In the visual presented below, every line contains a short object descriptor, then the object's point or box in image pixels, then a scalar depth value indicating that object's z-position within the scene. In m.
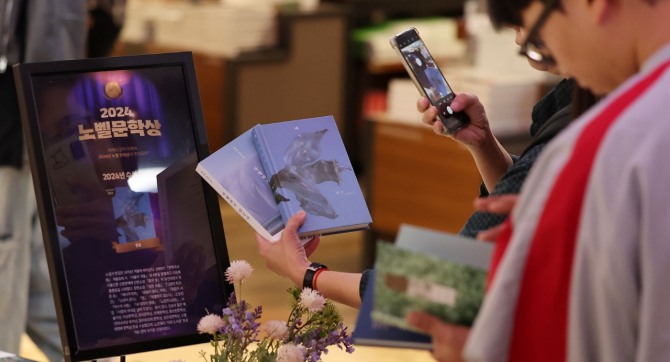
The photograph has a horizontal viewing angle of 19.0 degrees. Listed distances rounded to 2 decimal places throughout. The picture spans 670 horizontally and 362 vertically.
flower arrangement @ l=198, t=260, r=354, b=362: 2.95
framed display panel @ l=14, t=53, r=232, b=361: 3.03
